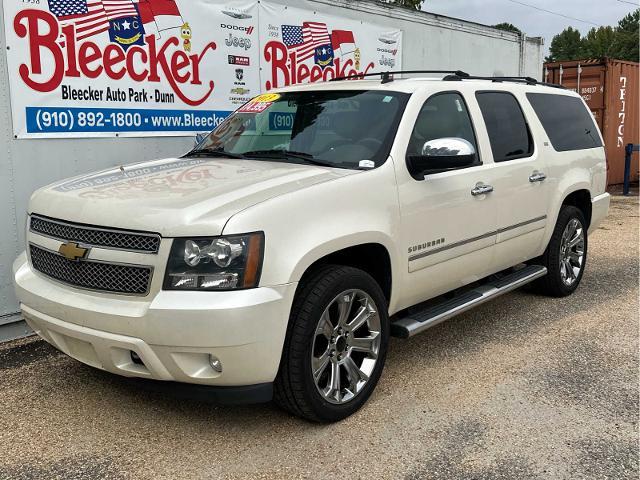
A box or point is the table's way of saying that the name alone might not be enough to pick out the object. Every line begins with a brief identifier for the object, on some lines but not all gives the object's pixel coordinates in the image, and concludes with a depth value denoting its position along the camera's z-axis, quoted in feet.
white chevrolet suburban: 9.83
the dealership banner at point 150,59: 16.60
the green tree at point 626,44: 296.71
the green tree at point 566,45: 351.46
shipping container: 44.93
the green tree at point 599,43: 314.96
